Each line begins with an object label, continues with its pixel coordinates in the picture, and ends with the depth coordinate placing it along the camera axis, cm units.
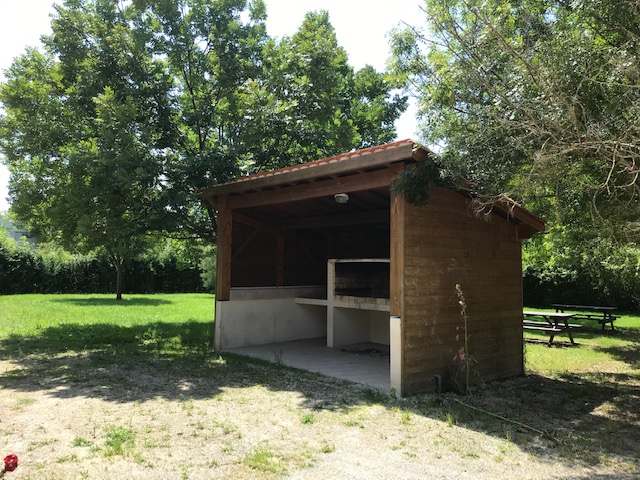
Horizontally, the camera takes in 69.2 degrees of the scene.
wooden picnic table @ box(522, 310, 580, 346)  1177
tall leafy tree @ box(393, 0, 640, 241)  471
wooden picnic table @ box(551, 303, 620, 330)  1430
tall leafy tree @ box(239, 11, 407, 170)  1059
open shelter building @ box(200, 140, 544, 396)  640
